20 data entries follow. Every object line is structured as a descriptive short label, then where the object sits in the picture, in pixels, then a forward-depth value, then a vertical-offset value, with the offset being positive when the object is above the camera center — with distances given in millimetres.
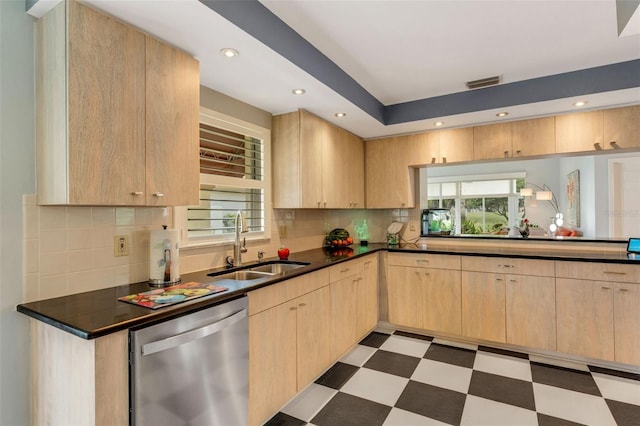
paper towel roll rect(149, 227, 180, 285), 1895 -242
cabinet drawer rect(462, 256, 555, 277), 2902 -500
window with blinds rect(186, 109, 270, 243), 2381 +255
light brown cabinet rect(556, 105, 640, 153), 2834 +719
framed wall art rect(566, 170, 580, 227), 4582 +186
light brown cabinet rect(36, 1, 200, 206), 1406 +490
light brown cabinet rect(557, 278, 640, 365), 2594 -894
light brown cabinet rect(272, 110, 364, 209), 2934 +493
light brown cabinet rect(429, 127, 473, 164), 3494 +724
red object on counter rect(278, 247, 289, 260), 2830 -343
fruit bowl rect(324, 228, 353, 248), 3705 -288
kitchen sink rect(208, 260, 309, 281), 2320 -433
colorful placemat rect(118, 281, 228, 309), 1490 -391
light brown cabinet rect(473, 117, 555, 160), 3127 +721
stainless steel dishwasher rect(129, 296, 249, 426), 1310 -697
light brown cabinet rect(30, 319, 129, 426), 1192 -629
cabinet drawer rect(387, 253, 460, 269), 3281 -495
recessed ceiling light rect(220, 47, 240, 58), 1863 +936
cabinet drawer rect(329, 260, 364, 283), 2702 -496
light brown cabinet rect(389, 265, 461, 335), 3264 -884
